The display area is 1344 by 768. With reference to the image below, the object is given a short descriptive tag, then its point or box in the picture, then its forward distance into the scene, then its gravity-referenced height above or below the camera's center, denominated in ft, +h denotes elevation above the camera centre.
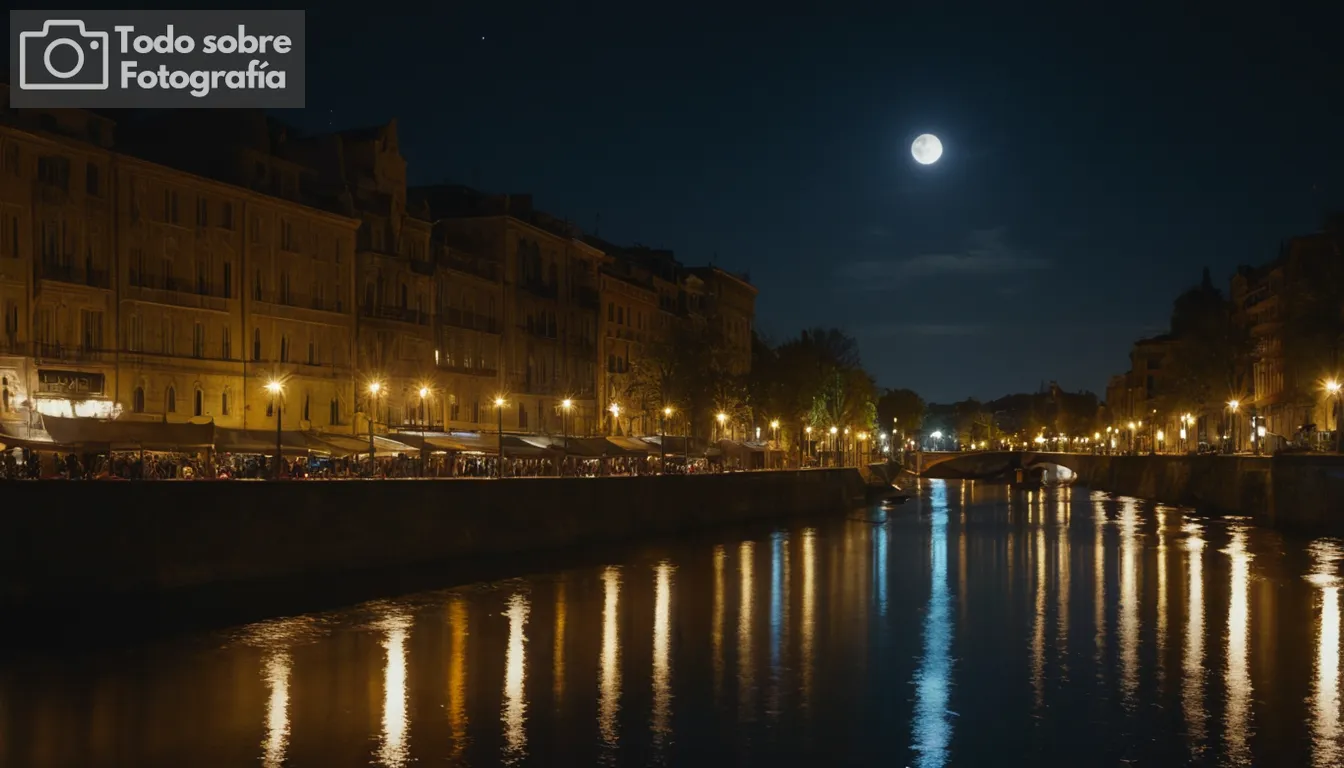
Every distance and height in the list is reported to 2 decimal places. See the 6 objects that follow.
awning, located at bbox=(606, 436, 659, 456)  277.64 -2.84
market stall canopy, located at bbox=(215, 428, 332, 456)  172.04 -1.24
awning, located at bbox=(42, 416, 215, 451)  153.28 -0.18
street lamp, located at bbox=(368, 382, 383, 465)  226.95 +5.42
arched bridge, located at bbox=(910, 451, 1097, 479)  600.39 -12.64
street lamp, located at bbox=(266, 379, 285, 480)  190.19 +5.73
